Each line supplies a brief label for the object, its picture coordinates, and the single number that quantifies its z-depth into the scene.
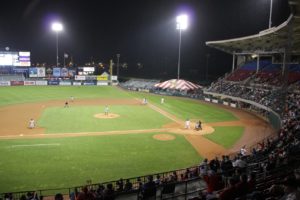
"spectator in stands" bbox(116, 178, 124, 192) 10.16
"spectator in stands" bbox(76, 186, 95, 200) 7.82
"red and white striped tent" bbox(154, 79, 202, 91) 49.14
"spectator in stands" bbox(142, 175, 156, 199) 8.38
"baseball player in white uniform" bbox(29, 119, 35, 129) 23.38
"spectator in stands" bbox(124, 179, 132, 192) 10.26
